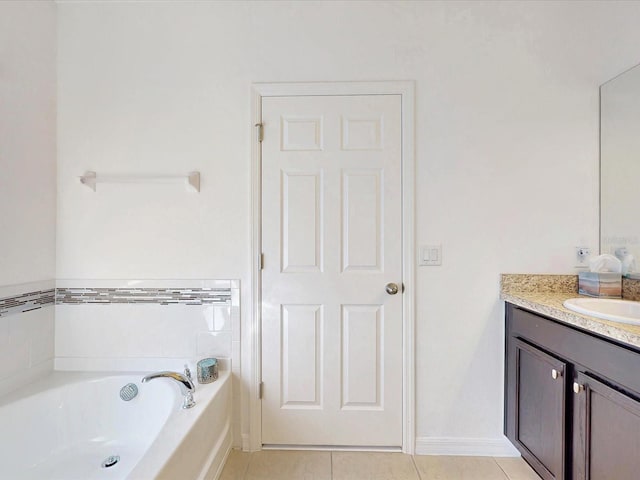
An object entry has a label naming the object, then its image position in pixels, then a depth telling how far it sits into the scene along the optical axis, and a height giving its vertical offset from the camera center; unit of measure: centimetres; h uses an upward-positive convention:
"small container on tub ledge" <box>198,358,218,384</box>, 166 -71
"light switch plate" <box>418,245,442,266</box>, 176 -9
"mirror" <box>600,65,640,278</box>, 158 +39
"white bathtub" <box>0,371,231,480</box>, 136 -91
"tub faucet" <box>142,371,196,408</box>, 139 -67
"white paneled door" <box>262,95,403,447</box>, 176 -18
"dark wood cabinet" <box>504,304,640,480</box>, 103 -65
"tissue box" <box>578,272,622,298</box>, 157 -23
